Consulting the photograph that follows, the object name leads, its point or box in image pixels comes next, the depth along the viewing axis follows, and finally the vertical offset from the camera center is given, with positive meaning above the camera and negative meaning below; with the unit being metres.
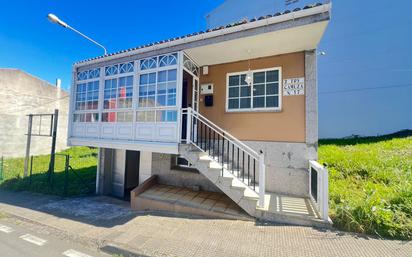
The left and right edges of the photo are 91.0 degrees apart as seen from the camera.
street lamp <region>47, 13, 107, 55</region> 7.53 +4.30
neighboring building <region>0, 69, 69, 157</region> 14.51 +2.05
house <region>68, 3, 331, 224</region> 5.28 +1.06
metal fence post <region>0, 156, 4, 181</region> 10.44 -2.15
